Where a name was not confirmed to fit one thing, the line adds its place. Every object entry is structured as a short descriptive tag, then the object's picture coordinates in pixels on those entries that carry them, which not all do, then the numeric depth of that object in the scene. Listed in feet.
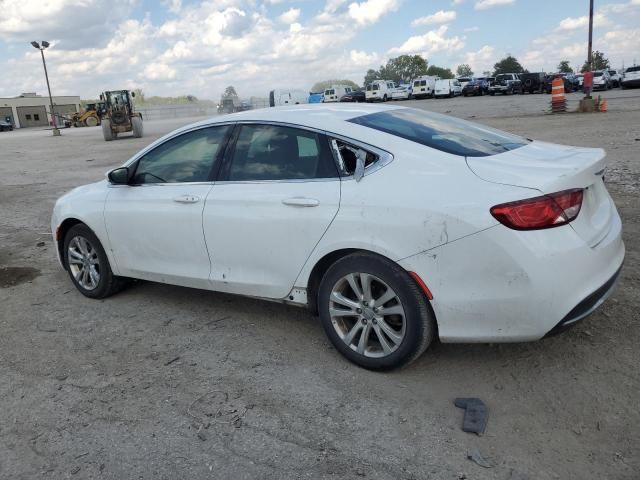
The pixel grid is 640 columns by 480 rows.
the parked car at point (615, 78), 153.58
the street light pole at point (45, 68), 135.44
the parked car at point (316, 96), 180.55
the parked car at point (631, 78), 131.13
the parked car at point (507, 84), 154.40
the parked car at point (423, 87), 178.60
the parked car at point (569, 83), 145.28
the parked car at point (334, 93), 188.44
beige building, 299.99
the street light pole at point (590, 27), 73.15
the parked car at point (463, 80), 176.96
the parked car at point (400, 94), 190.08
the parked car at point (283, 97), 161.38
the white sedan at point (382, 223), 9.59
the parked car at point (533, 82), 148.87
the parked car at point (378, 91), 182.16
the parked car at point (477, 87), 169.07
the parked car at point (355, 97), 180.86
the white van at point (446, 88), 171.12
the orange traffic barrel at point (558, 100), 76.13
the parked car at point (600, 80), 140.02
